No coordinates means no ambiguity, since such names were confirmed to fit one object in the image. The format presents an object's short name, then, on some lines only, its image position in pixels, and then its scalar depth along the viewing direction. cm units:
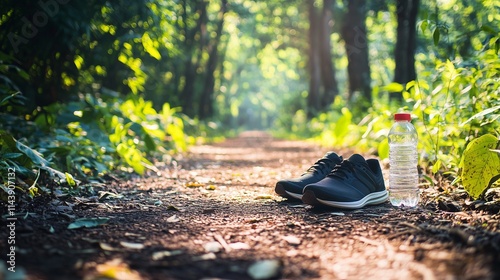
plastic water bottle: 329
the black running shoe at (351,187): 295
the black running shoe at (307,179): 335
